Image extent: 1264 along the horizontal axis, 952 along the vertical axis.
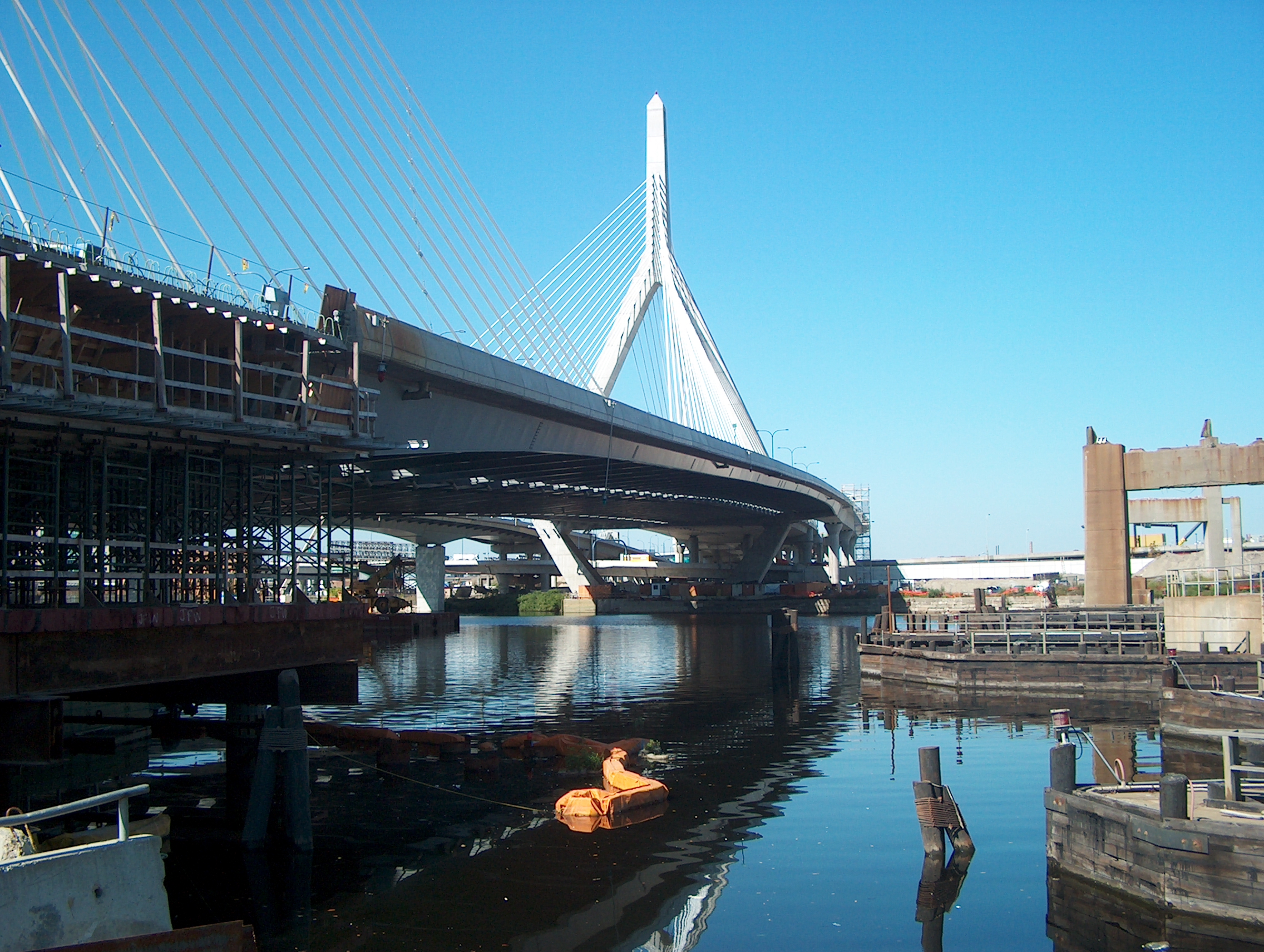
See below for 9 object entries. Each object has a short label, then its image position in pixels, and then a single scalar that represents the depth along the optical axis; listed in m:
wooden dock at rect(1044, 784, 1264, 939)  13.91
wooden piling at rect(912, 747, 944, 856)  18.03
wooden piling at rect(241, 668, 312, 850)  19.50
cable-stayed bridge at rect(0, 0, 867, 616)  19.56
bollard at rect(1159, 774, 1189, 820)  14.62
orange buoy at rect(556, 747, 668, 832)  20.94
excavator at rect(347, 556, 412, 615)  81.94
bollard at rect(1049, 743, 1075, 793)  16.92
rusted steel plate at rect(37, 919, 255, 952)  9.41
